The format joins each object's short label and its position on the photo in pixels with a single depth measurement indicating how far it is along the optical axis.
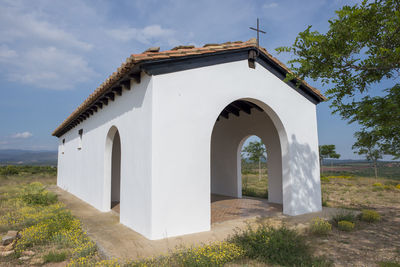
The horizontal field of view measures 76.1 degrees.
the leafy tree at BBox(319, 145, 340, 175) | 33.95
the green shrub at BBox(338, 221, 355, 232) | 6.27
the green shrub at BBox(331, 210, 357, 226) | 6.80
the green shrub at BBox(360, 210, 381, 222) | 7.23
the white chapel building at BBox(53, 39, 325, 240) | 5.54
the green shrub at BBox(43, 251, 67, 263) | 4.62
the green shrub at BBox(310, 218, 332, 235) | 5.98
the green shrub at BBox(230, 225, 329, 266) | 4.26
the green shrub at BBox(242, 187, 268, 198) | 11.62
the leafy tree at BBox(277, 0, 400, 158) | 3.95
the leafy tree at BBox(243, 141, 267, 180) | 23.66
